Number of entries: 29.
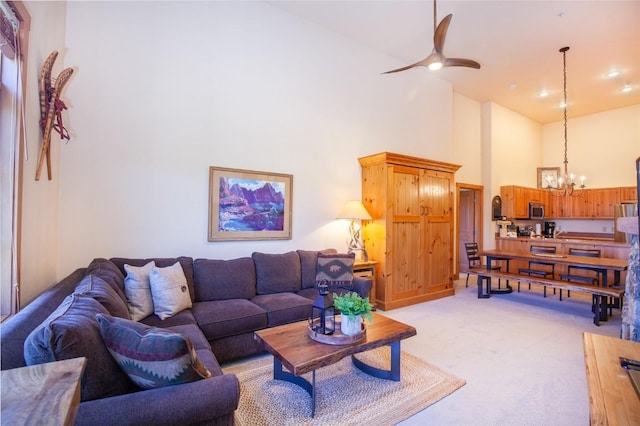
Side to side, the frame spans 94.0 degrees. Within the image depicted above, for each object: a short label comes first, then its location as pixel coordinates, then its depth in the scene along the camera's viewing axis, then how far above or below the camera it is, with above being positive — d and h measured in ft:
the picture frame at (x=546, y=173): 26.45 +4.10
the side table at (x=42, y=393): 2.19 -1.45
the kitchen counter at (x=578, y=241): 19.12 -1.52
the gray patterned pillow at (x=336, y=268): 11.21 -1.99
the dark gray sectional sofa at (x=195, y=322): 3.90 -2.43
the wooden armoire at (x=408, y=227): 14.46 -0.44
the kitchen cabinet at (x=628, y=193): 21.98 +1.95
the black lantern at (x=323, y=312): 7.34 -2.37
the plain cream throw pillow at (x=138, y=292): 8.21 -2.14
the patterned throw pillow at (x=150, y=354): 4.13 -1.93
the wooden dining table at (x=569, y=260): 13.77 -2.07
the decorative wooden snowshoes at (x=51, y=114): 7.82 +2.78
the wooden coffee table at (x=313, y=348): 6.32 -2.98
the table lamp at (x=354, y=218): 14.08 +0.00
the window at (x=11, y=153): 6.23 +1.37
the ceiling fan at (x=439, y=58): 10.34 +5.87
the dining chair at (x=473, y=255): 18.12 -2.25
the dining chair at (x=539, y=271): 17.07 -3.01
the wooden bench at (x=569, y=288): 12.44 -3.06
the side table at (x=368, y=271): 13.85 -2.52
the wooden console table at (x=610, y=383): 3.21 -2.09
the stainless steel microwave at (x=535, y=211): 24.49 +0.66
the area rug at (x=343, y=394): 6.57 -4.38
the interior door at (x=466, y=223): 23.45 -0.34
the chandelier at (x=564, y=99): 16.48 +8.47
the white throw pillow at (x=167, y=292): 8.52 -2.22
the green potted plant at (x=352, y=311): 7.09 -2.24
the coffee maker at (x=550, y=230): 25.59 -0.95
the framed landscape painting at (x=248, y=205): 11.75 +0.53
